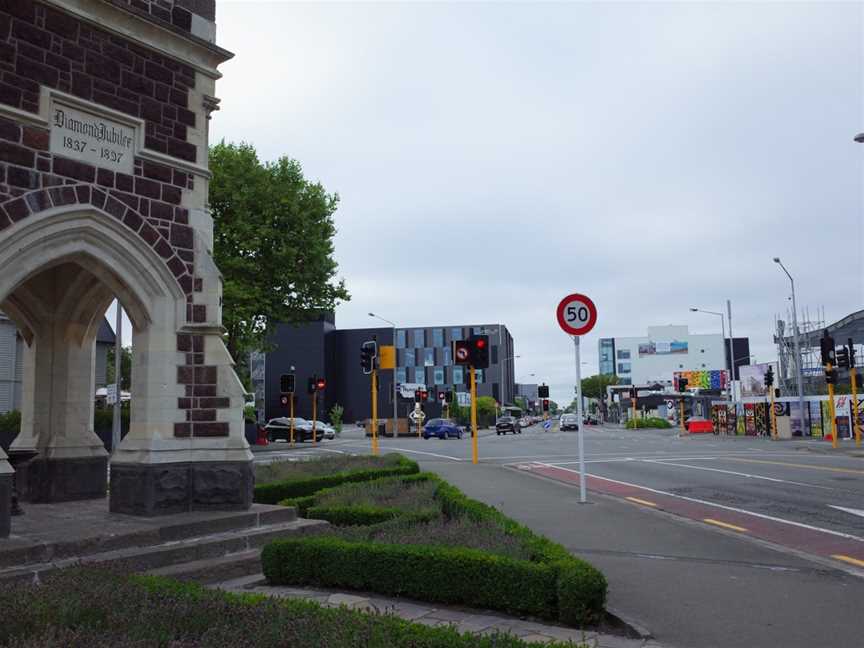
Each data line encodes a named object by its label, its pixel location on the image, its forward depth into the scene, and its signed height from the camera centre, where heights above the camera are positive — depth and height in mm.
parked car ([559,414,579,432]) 70938 -2847
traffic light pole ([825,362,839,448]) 30411 -1278
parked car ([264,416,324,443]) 51031 -2026
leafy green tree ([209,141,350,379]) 31516 +6786
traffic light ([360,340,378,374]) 25672 +1446
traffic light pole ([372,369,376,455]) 26033 -977
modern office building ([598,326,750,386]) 133375 +6502
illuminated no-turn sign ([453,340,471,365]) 22797 +1325
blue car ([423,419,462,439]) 53825 -2400
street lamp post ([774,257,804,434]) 43900 +1280
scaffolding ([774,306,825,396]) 63219 +2712
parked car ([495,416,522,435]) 64812 -2650
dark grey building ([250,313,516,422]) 82750 +3966
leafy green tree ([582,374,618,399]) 138500 +1595
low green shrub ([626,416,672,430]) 72000 -3085
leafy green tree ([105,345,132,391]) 70762 +3499
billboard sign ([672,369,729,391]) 101250 +1439
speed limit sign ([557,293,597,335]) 13516 +1412
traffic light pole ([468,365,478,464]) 22128 -494
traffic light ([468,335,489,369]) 22609 +1327
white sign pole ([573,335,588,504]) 12627 -867
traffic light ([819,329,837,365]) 30828 +1537
